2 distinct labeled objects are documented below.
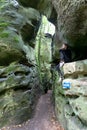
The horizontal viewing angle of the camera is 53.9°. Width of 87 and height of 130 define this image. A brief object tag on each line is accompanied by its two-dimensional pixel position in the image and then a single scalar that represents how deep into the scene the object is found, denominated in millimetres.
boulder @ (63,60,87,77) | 2240
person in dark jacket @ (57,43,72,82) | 2740
